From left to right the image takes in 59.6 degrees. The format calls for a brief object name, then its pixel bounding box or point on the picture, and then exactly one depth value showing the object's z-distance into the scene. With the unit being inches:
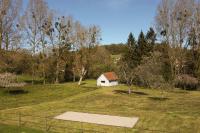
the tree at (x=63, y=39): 1776.9
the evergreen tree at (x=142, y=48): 1889.9
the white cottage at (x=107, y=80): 1674.0
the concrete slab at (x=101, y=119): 741.8
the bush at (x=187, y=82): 1477.0
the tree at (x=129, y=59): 1281.9
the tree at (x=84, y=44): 1787.8
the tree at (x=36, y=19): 1593.6
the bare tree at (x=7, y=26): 1417.1
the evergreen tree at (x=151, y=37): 1945.9
